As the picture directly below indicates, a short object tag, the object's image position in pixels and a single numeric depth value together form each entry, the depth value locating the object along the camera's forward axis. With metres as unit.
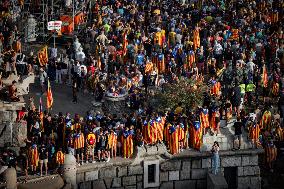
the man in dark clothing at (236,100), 35.19
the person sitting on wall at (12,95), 32.25
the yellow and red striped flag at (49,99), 34.75
